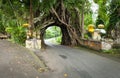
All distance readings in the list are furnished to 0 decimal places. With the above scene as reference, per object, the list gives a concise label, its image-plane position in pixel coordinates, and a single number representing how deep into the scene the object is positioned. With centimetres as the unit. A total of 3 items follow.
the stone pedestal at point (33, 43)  1448
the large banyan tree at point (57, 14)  1573
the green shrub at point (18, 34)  1745
